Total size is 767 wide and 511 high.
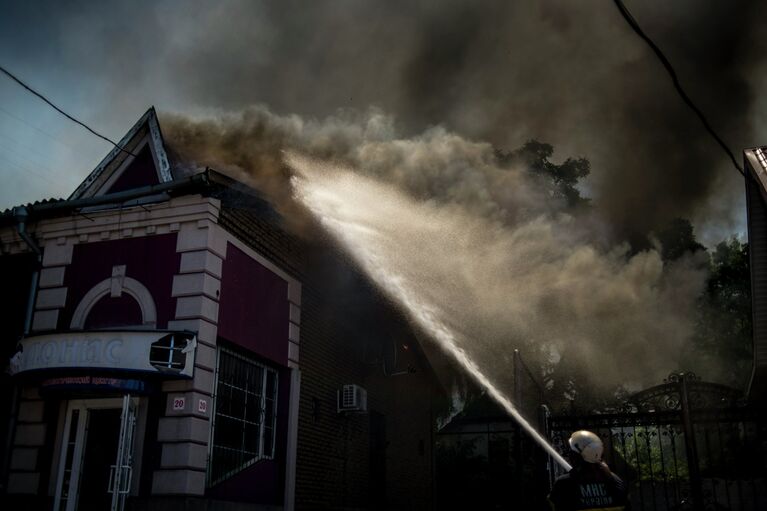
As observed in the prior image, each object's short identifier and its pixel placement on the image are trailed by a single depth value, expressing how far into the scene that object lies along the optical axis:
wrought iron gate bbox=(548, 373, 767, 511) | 9.98
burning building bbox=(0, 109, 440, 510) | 8.52
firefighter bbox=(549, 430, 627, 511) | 5.00
